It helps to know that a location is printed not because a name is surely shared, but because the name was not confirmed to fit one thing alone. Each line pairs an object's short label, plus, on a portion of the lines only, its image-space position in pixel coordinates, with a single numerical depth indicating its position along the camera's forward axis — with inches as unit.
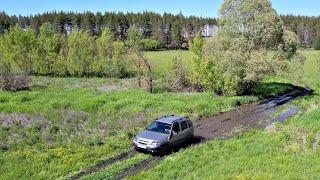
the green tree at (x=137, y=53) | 2066.3
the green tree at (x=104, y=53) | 2706.7
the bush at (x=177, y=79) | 1985.7
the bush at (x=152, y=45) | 5069.9
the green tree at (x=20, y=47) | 2662.4
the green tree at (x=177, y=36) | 5693.9
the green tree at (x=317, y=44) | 5423.2
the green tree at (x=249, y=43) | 1775.3
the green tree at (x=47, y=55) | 2699.3
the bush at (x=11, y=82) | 1813.5
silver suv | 962.5
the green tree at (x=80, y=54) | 2674.7
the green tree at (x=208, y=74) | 1814.7
